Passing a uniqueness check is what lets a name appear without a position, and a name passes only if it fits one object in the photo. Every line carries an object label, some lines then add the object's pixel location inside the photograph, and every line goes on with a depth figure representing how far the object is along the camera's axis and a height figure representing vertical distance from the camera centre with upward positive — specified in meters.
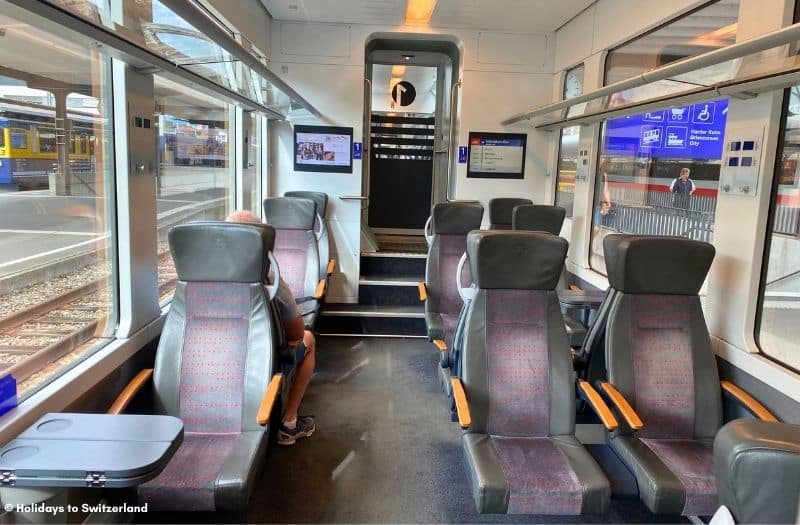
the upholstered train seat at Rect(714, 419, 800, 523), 0.98 -0.50
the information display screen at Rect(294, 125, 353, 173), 6.05 +0.33
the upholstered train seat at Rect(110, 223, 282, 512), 2.59 -0.78
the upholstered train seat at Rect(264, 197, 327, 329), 5.12 -0.60
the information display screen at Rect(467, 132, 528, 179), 6.14 +0.33
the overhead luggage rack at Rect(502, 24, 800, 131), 2.10 +0.54
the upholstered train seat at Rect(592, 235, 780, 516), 2.79 -0.79
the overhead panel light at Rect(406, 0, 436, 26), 5.11 +1.65
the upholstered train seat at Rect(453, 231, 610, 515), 2.72 -0.82
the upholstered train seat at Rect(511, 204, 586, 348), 4.79 -0.26
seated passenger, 3.33 -1.16
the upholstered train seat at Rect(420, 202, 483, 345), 4.68 -0.58
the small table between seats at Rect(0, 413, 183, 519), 1.54 -0.82
